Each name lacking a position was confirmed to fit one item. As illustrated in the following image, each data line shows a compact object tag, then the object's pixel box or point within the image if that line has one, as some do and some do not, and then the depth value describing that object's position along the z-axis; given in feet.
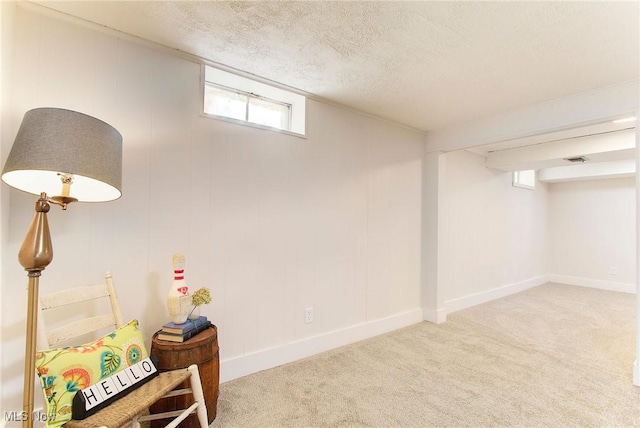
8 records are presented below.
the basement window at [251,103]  7.45
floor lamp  3.70
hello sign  3.84
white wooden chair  3.87
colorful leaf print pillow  3.83
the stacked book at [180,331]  5.42
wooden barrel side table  5.26
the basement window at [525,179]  16.74
